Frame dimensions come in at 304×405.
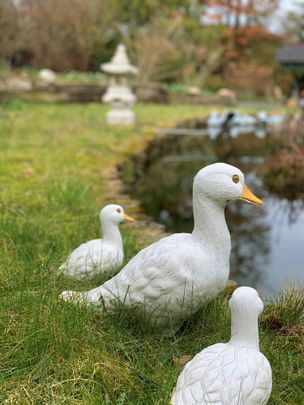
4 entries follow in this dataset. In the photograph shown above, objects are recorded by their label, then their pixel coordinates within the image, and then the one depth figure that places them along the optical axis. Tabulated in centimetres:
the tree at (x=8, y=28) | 1489
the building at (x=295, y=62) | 2797
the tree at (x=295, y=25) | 3841
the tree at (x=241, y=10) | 3228
